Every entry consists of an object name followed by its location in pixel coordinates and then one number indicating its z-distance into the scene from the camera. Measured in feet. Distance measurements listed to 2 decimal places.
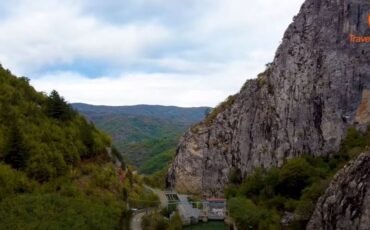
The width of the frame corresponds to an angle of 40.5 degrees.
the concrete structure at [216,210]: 271.28
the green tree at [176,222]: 222.56
